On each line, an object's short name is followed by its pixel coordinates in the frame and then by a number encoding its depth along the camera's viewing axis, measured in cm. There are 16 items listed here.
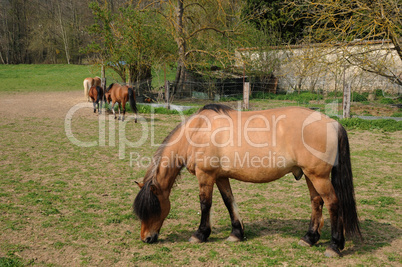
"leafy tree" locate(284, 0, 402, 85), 1030
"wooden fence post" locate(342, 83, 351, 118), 1244
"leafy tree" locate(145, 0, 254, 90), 1831
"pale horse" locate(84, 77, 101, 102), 1881
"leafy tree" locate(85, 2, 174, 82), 1655
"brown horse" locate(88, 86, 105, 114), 1435
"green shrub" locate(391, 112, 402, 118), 1325
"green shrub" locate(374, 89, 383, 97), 1879
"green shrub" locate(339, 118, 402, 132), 1105
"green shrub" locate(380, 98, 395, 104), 1688
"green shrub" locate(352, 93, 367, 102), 1797
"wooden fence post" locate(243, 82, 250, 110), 1523
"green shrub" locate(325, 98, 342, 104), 1702
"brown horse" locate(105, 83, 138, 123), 1261
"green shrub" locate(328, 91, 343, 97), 1920
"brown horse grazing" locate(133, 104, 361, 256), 373
